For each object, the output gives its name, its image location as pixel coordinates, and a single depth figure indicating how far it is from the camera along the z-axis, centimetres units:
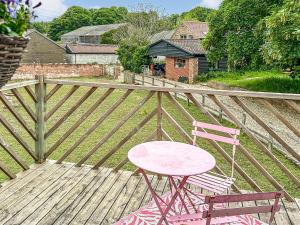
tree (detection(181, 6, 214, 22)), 5206
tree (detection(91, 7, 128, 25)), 5756
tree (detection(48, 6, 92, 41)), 5366
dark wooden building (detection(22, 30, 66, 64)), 2952
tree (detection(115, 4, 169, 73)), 2260
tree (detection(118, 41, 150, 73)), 2239
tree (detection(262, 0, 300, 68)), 897
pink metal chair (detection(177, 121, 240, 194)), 234
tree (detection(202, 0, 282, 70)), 1177
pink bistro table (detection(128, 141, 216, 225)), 199
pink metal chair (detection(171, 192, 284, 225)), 134
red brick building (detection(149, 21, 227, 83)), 1837
